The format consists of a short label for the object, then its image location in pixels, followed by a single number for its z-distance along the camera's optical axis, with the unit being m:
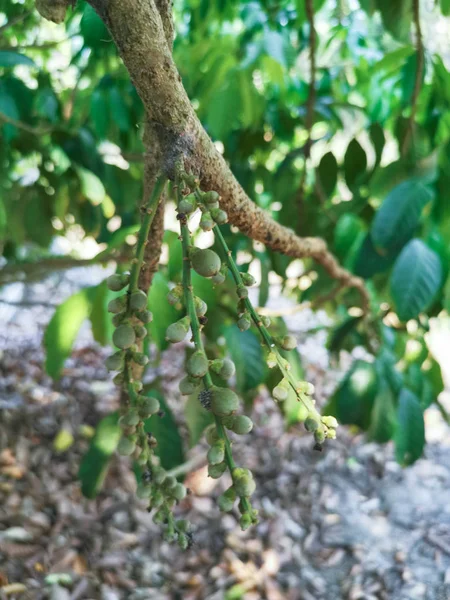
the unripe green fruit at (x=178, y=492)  0.43
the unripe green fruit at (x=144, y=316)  0.36
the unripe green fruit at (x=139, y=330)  0.37
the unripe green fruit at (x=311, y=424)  0.32
